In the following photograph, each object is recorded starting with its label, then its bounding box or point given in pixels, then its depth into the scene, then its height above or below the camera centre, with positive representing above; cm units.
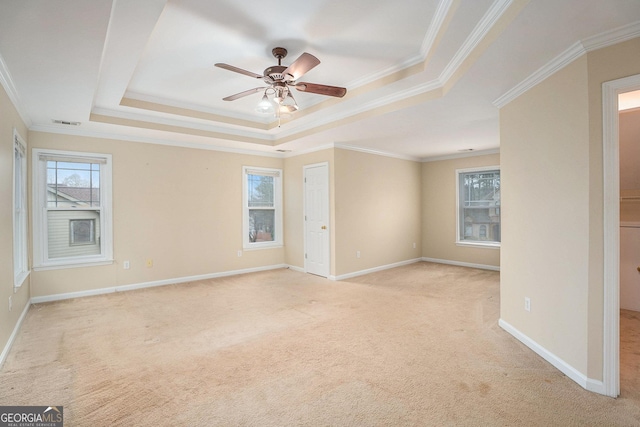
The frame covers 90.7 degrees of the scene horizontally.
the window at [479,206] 627 +5
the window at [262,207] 609 +8
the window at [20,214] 338 +0
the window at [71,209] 421 +6
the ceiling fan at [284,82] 258 +119
